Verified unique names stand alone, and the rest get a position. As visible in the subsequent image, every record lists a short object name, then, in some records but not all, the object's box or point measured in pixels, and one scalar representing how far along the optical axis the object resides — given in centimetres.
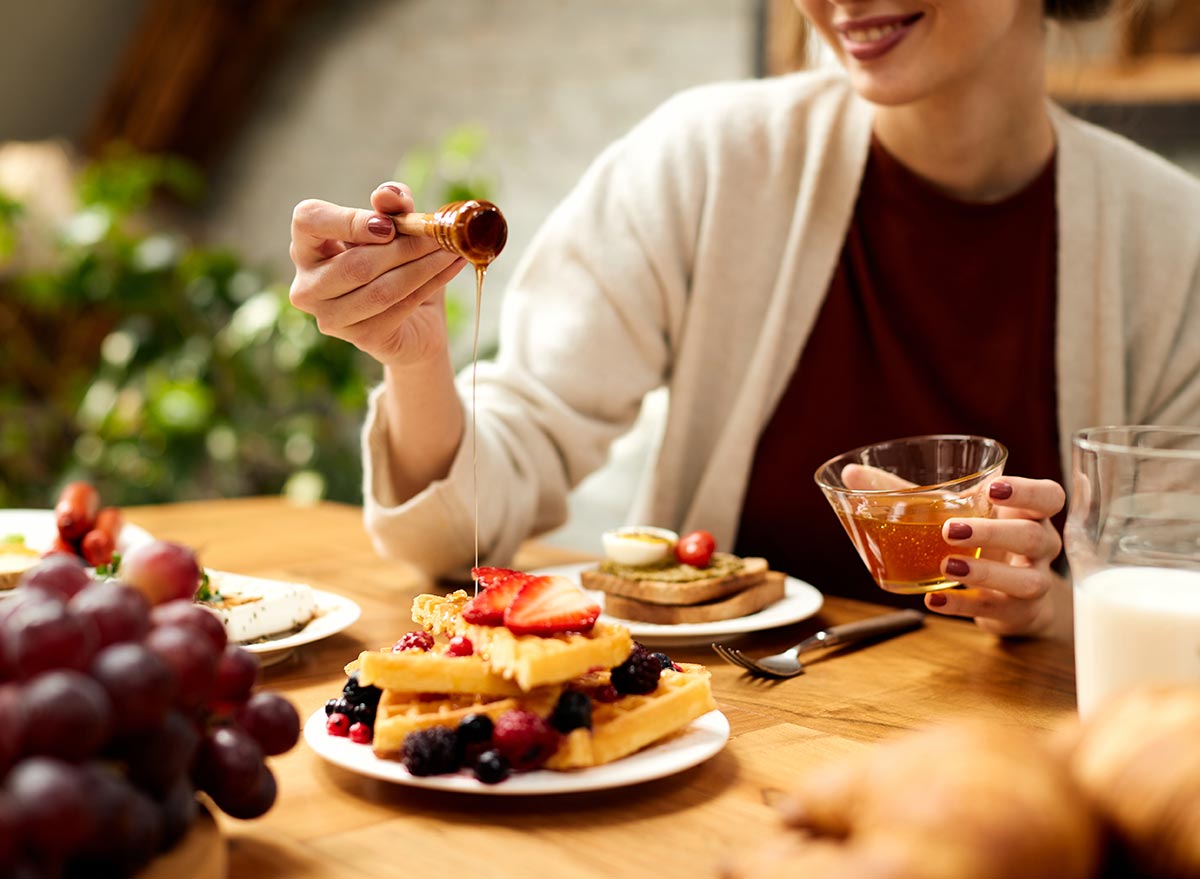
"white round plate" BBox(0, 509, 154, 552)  157
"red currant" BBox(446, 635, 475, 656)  94
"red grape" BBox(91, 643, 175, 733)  62
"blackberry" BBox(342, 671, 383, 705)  95
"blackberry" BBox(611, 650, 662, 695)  97
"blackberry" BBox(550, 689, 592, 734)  89
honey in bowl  121
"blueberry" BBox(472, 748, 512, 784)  85
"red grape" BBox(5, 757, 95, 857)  57
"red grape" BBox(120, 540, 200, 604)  75
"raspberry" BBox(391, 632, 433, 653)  98
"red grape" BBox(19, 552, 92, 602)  73
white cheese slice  120
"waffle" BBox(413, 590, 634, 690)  88
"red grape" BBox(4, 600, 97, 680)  62
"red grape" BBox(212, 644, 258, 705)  76
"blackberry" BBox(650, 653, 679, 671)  101
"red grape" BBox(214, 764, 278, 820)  76
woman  185
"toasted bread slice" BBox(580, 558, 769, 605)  137
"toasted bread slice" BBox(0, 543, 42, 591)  132
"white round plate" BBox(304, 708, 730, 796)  85
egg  149
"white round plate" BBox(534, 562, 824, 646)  130
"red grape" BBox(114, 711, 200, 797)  65
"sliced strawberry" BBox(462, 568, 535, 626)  96
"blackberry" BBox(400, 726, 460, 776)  86
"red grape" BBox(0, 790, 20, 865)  55
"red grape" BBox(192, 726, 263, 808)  74
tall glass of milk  88
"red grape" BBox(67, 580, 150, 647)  66
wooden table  79
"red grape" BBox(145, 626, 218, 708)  67
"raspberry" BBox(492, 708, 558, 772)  87
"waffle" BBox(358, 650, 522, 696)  91
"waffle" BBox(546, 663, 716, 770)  89
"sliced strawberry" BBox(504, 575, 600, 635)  94
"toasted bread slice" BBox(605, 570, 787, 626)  137
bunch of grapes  58
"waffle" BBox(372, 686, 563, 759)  90
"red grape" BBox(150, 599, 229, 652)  70
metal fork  121
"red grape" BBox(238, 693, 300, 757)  78
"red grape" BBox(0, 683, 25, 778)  58
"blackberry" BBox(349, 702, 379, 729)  94
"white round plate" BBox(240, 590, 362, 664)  119
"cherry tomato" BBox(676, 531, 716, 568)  146
